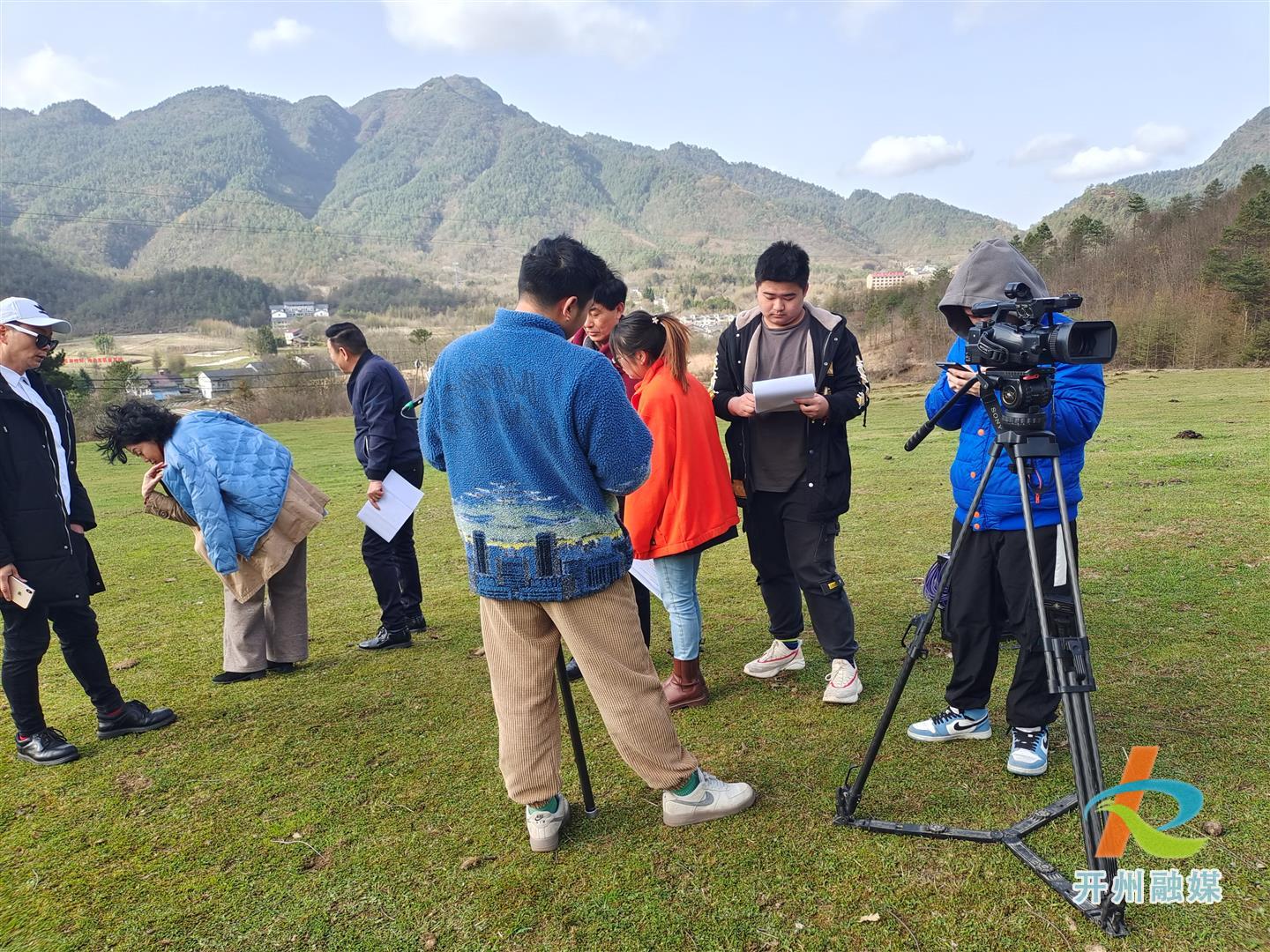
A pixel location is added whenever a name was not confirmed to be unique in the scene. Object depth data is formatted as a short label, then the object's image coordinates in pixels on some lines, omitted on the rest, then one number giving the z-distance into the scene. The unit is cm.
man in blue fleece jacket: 286
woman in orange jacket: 411
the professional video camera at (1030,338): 257
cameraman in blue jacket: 323
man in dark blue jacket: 569
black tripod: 249
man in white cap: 402
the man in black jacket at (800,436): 425
